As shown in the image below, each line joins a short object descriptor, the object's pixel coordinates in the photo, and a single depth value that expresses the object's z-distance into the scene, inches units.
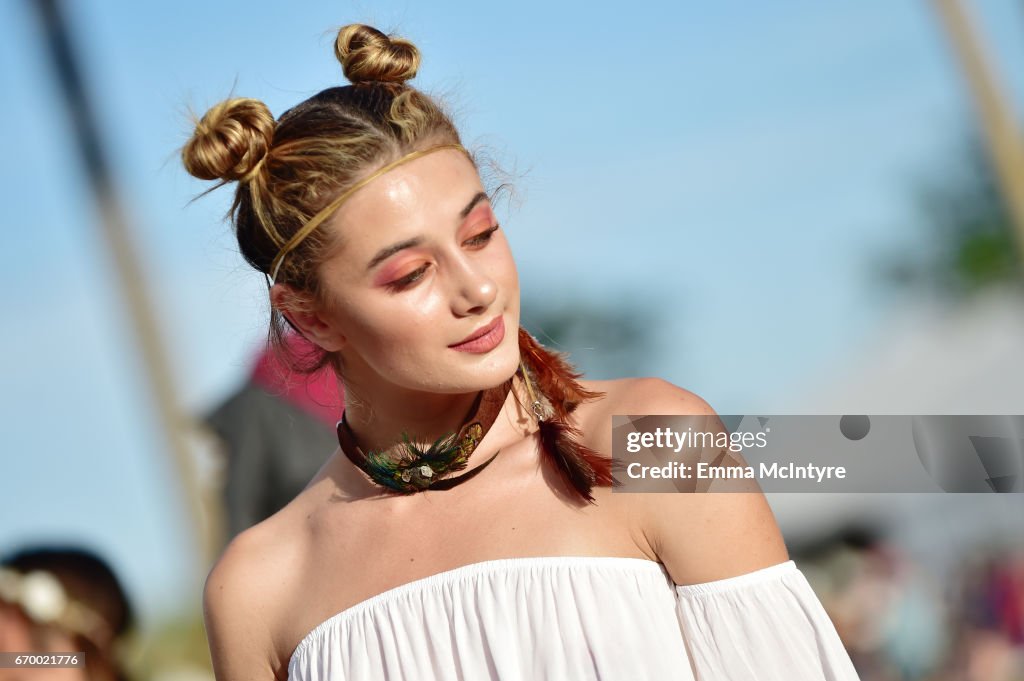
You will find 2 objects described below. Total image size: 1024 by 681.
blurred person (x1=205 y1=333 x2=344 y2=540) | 177.5
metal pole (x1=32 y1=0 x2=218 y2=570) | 307.9
